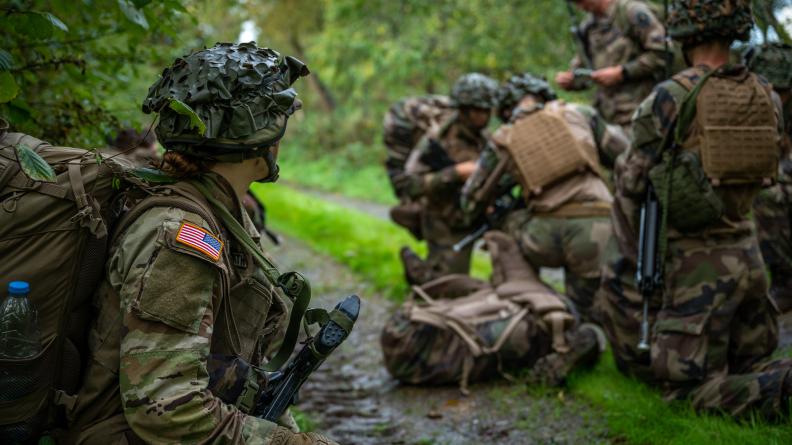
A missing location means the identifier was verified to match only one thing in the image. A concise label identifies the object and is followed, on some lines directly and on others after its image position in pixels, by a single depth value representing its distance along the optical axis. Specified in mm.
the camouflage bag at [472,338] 5301
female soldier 2213
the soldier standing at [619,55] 6727
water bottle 2148
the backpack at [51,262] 2227
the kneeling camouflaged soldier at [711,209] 3990
